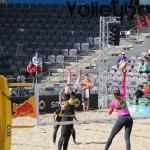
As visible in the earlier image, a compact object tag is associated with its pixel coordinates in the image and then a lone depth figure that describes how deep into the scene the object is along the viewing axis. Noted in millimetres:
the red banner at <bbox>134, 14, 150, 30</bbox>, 33256
